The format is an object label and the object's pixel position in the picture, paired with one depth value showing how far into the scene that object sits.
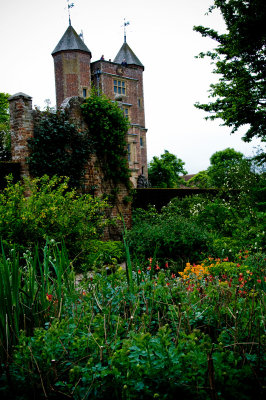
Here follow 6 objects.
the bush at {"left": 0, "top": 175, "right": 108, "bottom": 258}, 5.71
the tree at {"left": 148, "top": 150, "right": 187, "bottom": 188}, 40.22
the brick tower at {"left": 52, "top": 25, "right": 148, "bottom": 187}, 29.08
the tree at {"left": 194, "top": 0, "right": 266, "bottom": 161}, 10.62
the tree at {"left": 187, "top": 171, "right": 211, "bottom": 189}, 51.07
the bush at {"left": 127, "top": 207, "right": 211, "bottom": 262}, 7.09
